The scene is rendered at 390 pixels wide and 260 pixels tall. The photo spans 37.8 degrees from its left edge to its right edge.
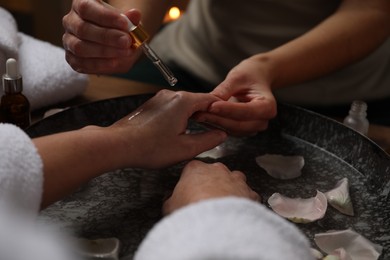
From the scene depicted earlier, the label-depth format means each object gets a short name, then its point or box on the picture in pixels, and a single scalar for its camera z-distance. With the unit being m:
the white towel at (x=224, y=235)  0.37
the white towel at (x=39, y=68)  0.77
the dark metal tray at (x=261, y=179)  0.55
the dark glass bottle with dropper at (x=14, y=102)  0.69
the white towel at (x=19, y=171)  0.46
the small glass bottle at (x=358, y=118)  0.75
